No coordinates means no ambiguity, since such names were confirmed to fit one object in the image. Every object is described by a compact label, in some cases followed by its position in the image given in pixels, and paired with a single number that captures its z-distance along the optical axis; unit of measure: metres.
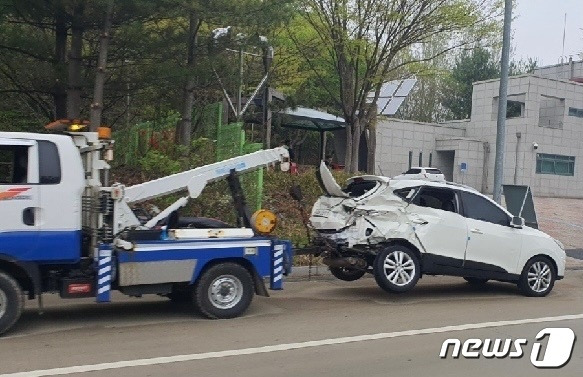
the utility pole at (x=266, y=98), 18.50
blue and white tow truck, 8.01
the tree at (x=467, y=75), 48.25
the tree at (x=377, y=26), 18.41
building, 34.78
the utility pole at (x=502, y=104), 15.60
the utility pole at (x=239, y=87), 16.74
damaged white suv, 10.77
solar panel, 32.00
